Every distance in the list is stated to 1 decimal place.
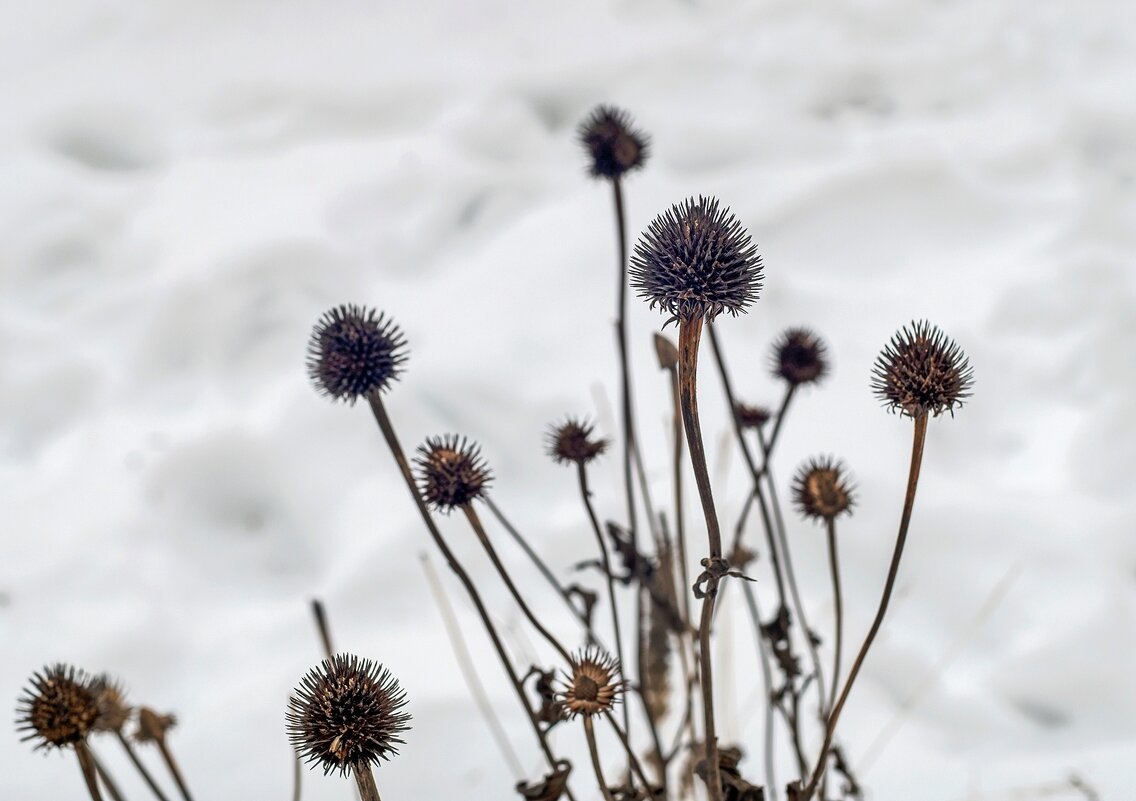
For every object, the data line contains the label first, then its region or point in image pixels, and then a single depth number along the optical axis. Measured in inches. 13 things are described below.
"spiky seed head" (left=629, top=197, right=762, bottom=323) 25.1
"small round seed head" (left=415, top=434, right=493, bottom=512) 27.4
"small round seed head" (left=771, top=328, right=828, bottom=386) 29.7
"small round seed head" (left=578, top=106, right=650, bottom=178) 29.9
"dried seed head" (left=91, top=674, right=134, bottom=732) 28.5
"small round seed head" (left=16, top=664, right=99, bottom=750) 26.6
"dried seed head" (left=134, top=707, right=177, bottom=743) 28.9
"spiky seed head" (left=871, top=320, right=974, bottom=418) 26.0
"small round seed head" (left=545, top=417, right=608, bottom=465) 28.5
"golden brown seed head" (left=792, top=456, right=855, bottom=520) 27.9
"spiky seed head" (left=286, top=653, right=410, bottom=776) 25.3
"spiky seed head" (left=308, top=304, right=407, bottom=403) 27.7
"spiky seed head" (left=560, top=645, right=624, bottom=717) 26.5
